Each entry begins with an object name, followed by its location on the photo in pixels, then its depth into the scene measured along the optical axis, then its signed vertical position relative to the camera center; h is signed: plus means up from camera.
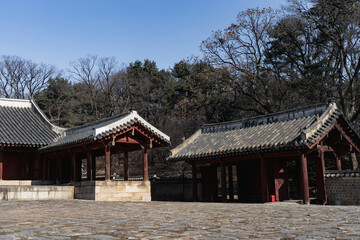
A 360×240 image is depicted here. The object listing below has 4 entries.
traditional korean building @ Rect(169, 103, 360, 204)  17.38 +1.05
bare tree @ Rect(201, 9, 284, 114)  34.12 +10.52
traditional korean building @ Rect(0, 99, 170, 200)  19.58 +1.79
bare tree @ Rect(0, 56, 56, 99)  48.69 +12.87
